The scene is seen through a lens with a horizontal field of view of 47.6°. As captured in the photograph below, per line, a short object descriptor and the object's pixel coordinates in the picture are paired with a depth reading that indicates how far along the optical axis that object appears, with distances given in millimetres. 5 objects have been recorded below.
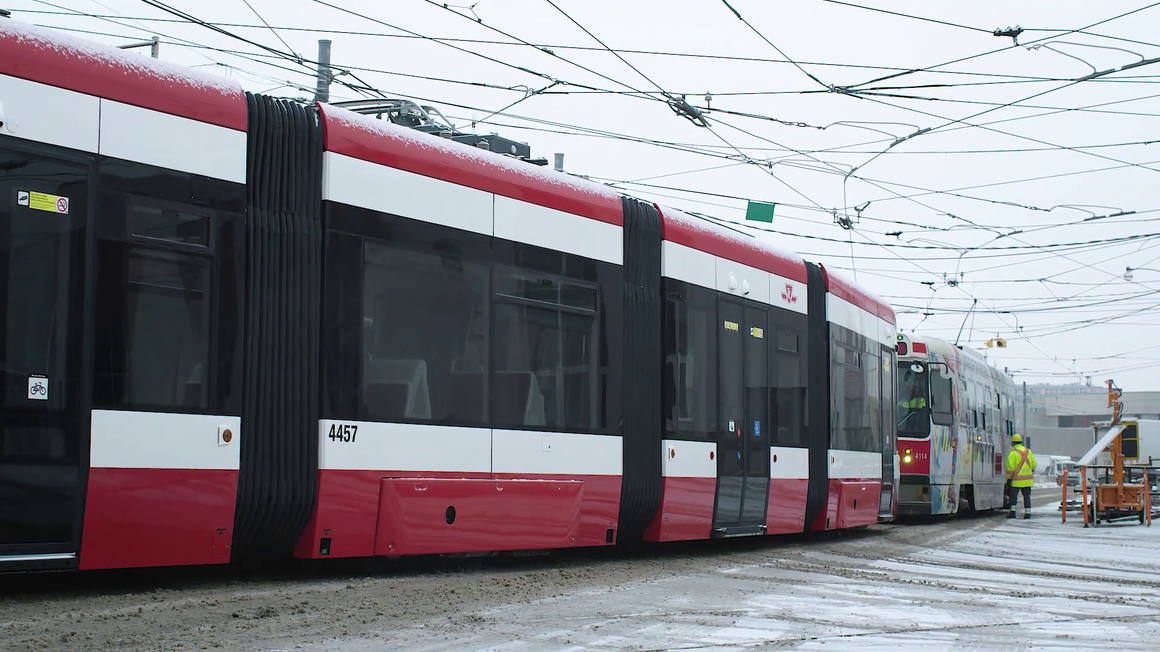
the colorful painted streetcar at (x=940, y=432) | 21516
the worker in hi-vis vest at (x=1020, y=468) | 26794
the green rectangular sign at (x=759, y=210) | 20359
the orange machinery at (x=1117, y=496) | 22578
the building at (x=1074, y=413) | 103062
